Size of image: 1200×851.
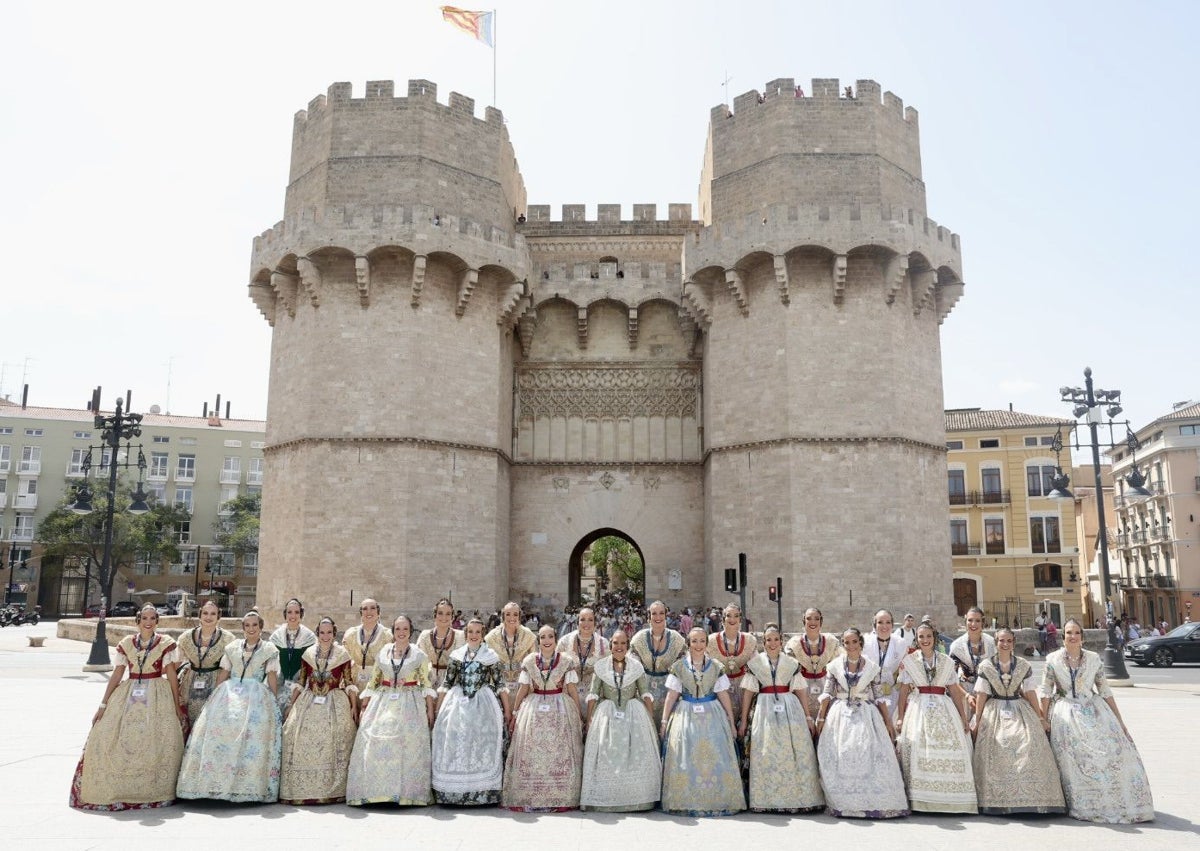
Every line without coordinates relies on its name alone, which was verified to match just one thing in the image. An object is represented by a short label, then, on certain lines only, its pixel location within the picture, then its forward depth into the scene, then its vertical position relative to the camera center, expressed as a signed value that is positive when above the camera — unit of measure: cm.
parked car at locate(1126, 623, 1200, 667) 2222 -151
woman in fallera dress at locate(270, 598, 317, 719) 781 -56
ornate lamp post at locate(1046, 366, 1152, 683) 1714 +201
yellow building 3544 +245
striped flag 2347 +1439
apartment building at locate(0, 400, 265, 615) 4662 +489
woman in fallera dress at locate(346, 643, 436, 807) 712 -121
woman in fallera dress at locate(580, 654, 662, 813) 711 -128
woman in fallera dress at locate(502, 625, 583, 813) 714 -121
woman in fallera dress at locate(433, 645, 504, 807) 719 -119
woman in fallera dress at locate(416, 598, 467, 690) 786 -53
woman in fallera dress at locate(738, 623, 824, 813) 710 -116
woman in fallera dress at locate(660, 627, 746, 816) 706 -121
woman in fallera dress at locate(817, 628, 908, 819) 695 -122
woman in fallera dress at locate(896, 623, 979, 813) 703 -114
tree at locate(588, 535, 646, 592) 5488 +153
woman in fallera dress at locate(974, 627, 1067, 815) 699 -121
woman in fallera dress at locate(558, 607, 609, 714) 772 -52
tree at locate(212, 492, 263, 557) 4684 +293
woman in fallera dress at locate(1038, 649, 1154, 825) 686 -126
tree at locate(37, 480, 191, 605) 4306 +222
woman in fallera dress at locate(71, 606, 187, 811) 703 -118
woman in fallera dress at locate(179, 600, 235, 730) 769 -68
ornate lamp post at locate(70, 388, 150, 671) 1845 +184
